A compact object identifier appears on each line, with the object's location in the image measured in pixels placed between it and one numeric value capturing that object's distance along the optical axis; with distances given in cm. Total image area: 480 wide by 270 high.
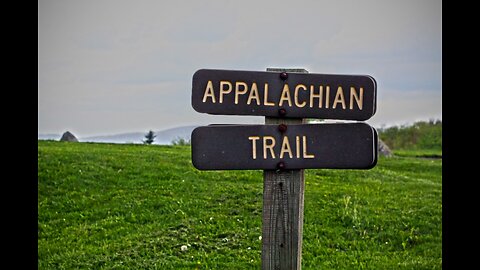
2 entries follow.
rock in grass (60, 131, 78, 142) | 2733
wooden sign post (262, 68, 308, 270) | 530
